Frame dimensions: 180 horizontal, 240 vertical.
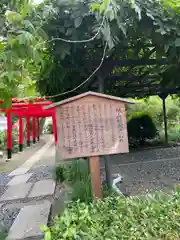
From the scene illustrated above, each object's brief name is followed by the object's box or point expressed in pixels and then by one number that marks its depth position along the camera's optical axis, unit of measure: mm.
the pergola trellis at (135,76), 3099
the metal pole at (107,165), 3003
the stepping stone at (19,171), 5437
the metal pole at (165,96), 7105
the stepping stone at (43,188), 3547
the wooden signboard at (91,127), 2227
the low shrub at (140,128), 8348
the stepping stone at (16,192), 3567
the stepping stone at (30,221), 2183
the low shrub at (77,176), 2522
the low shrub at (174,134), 8725
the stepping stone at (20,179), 4526
